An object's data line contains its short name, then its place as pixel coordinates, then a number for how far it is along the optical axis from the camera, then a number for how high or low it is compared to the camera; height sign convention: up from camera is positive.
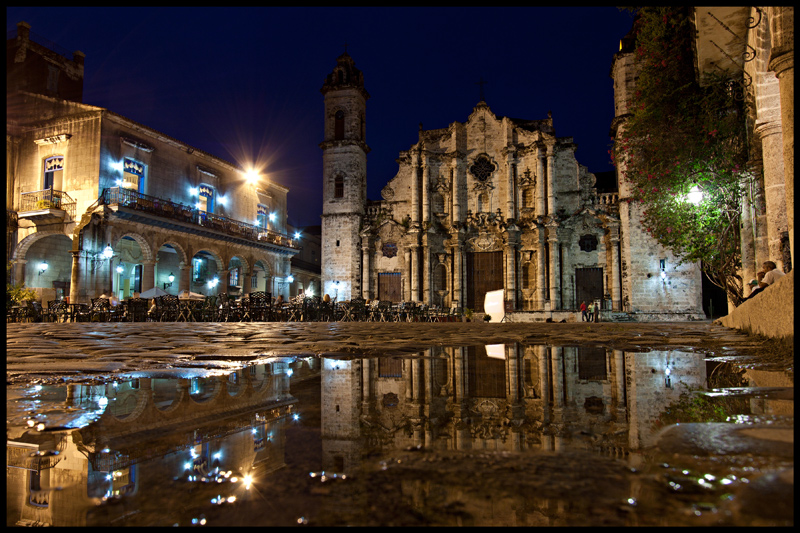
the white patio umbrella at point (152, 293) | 19.61 +0.25
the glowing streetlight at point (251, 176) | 30.03 +7.66
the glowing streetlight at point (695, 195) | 9.91 +2.10
